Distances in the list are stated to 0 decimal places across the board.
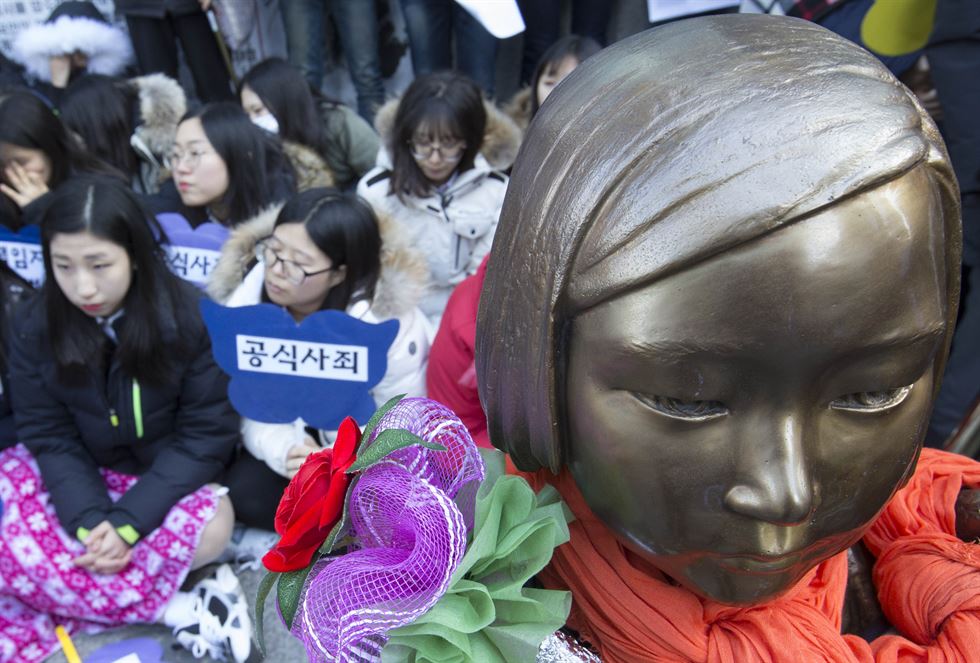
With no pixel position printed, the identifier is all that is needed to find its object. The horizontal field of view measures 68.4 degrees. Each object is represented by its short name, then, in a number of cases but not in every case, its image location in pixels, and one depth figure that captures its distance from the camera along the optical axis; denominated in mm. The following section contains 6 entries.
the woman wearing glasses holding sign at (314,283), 2021
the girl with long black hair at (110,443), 1908
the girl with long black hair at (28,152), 2703
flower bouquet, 707
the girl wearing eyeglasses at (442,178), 2658
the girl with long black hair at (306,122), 3195
